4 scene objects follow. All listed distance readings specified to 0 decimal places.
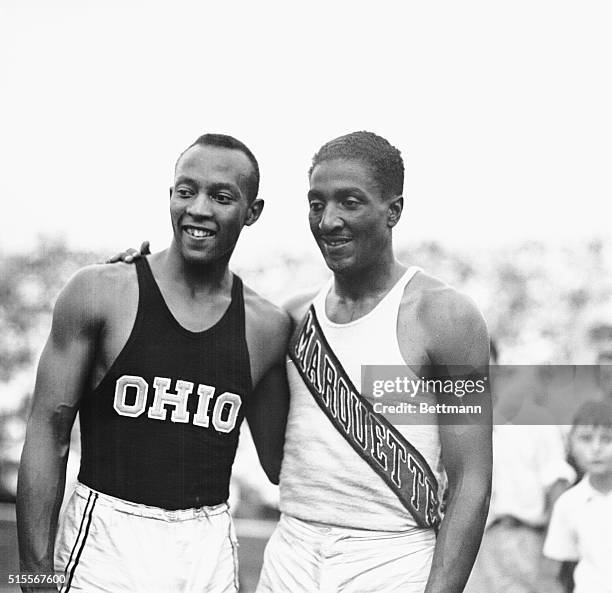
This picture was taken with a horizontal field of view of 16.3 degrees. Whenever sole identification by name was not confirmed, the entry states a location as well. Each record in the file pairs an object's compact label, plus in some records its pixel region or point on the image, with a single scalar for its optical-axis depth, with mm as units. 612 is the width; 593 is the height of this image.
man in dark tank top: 3578
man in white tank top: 3574
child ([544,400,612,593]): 3833
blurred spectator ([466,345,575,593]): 3821
